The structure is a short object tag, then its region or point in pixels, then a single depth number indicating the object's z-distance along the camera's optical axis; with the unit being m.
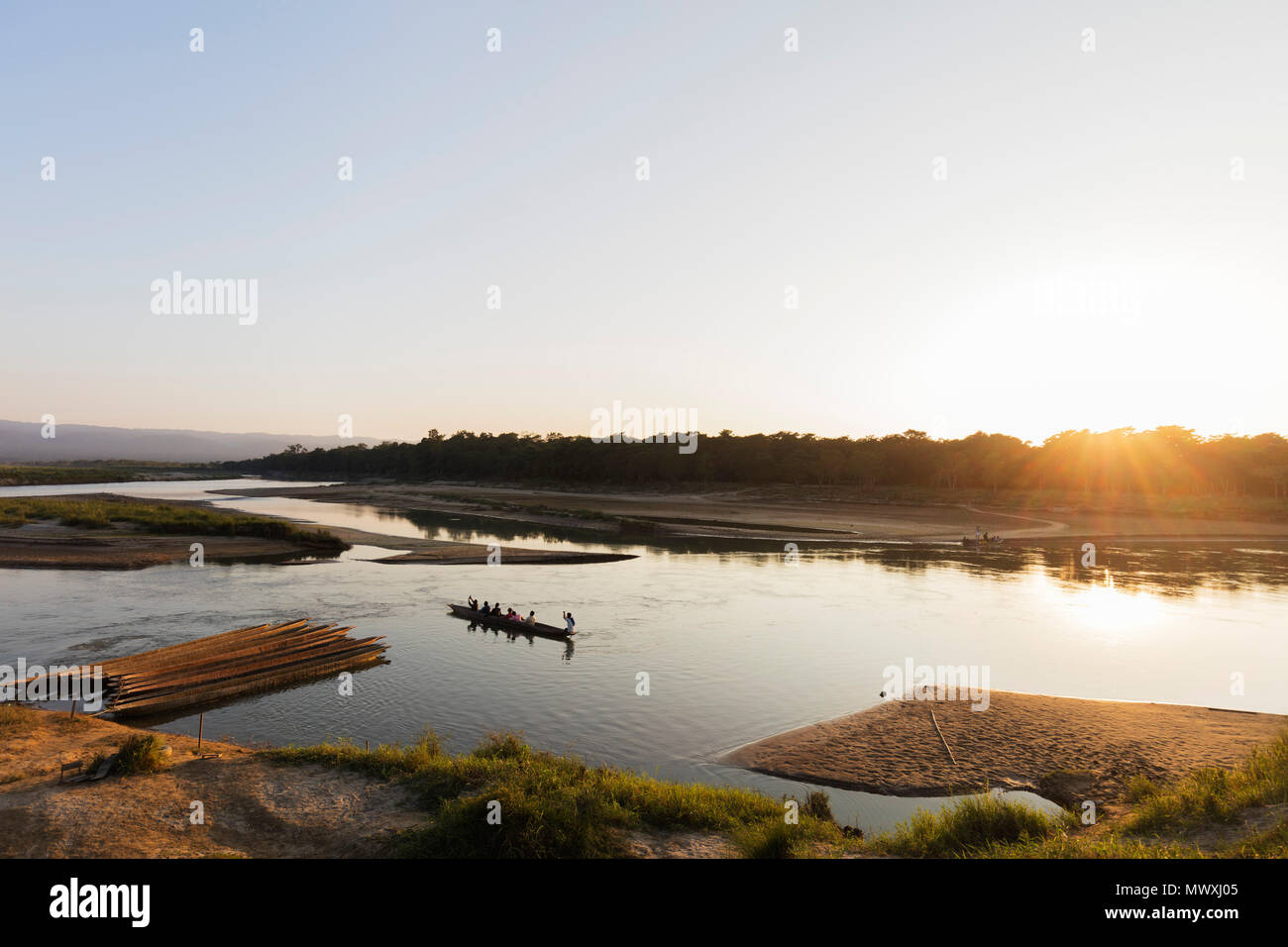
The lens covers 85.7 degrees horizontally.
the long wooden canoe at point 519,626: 32.22
